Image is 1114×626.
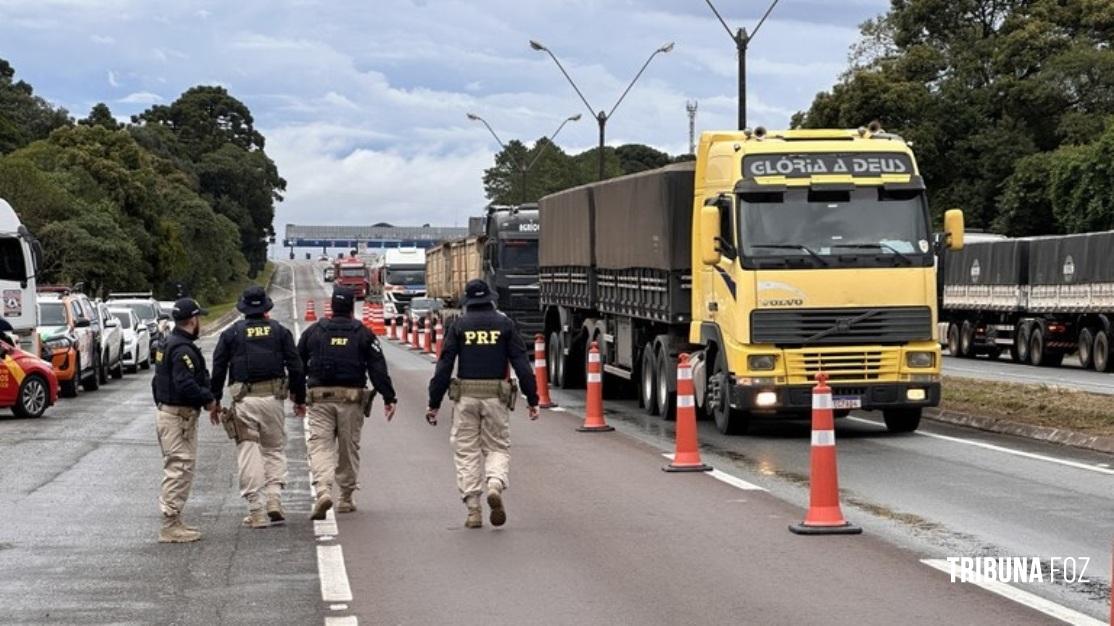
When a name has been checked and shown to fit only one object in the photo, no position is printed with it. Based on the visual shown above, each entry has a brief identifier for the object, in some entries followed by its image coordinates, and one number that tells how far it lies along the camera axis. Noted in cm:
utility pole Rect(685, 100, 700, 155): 11696
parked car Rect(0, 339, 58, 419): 2550
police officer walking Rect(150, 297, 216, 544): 1282
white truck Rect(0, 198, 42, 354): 3086
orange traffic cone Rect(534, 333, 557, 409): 2736
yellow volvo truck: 2039
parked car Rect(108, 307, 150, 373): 4155
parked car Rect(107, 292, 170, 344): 4597
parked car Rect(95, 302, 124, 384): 3659
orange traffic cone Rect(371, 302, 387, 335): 6881
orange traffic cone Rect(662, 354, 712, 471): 1727
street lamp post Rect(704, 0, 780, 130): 3322
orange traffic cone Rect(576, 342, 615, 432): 2244
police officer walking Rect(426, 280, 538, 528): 1326
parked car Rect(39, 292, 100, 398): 3142
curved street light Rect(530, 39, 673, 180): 4891
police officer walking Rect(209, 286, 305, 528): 1321
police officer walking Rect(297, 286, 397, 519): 1373
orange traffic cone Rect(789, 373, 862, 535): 1257
